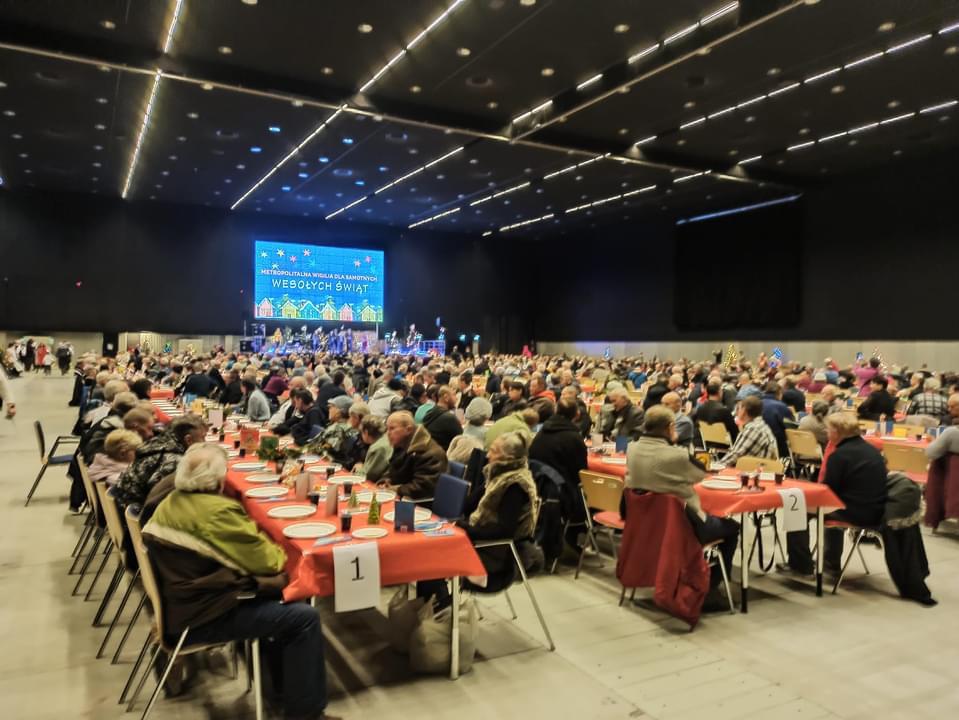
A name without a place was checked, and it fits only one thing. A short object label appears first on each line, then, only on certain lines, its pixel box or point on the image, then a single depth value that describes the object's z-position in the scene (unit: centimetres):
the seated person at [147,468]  357
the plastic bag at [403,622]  348
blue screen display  2523
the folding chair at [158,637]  264
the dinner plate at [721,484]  434
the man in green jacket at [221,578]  263
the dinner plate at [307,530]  315
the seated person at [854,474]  443
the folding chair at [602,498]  430
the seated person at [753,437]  532
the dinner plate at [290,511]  351
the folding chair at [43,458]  637
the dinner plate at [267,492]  400
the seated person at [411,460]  448
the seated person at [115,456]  420
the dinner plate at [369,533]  315
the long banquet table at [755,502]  409
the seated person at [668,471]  382
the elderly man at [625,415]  655
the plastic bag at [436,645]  329
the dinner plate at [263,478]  443
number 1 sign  288
